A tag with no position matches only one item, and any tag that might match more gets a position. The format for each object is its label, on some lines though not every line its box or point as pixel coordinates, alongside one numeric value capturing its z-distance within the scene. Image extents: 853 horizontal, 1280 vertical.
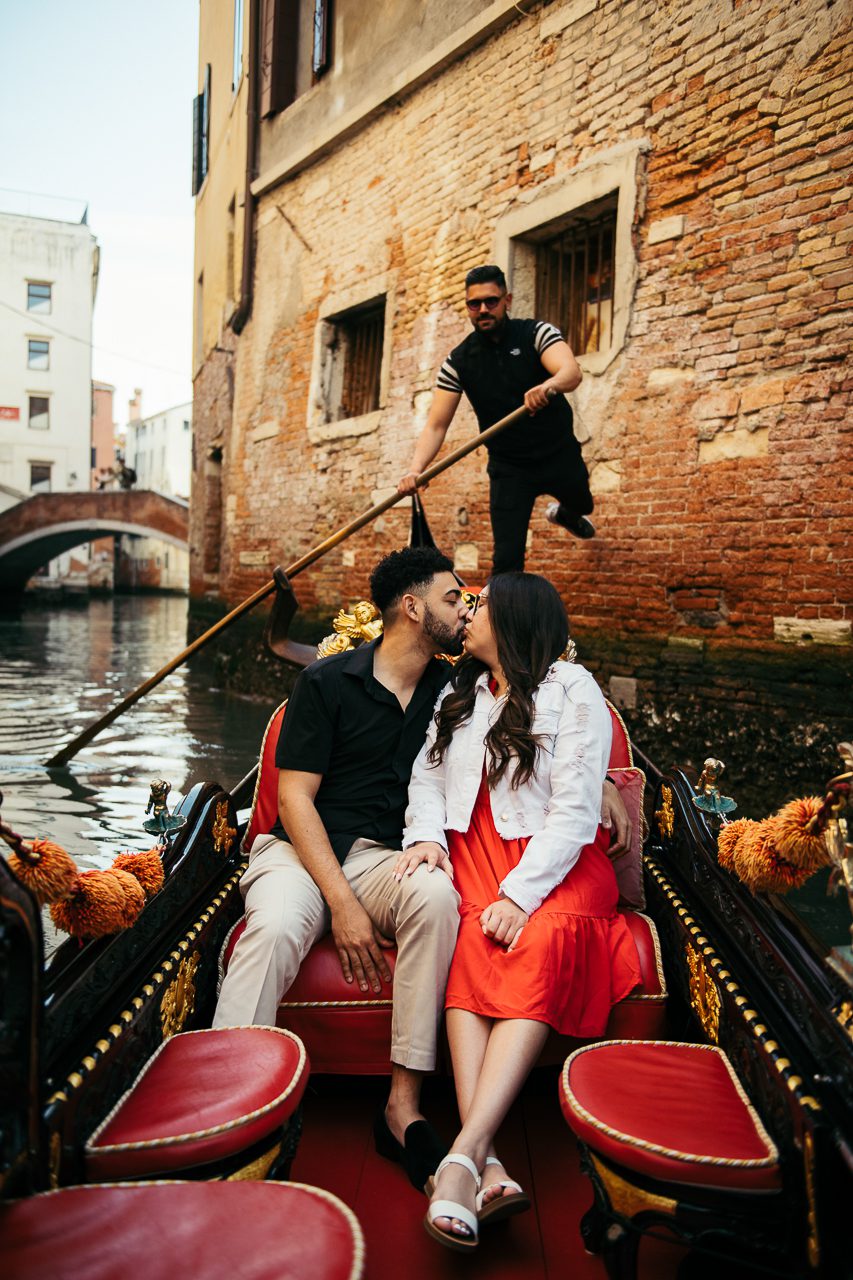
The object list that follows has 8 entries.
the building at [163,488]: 38.19
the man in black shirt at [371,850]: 1.83
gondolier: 3.81
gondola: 1.16
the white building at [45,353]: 30.97
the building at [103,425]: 41.81
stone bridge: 22.20
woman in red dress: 1.67
